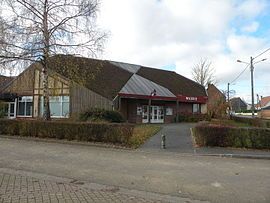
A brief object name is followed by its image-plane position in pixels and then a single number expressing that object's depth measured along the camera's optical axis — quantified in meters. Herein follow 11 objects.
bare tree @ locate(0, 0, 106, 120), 13.26
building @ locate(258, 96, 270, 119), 49.60
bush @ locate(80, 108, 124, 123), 16.17
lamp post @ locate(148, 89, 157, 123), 22.97
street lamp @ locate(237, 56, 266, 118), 21.86
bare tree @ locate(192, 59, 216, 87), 42.04
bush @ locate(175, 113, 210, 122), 25.44
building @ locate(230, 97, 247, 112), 75.83
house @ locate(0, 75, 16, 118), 23.18
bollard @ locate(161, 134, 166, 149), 10.19
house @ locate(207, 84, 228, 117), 25.54
